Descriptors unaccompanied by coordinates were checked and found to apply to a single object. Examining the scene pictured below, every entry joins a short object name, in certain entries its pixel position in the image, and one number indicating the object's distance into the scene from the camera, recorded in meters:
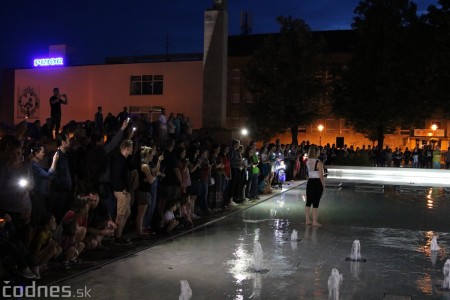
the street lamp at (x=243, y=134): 29.22
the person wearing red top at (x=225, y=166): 15.97
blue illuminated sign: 48.39
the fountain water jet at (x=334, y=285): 7.46
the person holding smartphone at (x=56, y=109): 19.94
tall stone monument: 24.77
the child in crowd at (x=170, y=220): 11.69
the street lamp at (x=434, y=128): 55.95
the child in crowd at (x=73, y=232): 8.55
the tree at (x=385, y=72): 45.84
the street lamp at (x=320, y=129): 56.52
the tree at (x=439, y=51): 41.38
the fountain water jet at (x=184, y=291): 6.89
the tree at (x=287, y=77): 47.50
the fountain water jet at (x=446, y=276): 8.02
